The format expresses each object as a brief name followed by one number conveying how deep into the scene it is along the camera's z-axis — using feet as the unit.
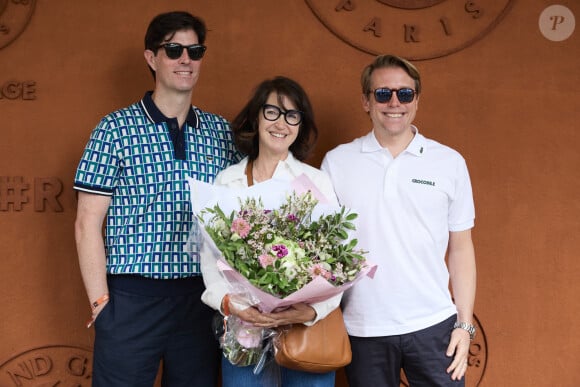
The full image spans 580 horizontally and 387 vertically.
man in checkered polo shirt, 7.88
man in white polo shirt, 7.59
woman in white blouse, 6.94
